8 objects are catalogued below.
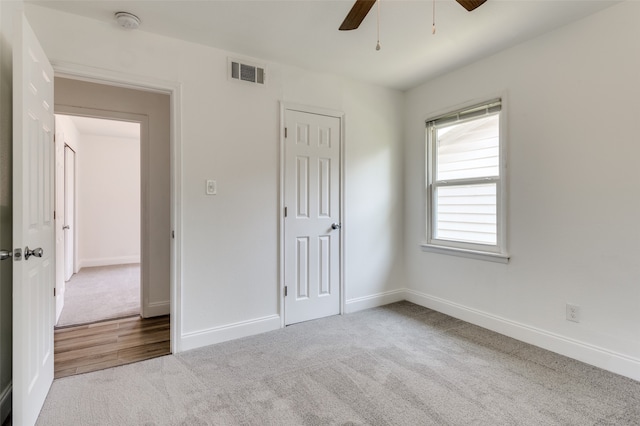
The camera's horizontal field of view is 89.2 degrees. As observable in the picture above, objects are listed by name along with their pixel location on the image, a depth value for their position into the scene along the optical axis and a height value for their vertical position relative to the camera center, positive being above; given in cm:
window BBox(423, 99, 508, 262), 293 +29
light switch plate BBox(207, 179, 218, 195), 269 +21
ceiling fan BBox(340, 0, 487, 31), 175 +114
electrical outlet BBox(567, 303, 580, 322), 241 -75
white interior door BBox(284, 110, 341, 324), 310 -4
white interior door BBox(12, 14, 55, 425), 151 -6
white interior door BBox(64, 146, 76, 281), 471 +8
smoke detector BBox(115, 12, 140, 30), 219 +133
